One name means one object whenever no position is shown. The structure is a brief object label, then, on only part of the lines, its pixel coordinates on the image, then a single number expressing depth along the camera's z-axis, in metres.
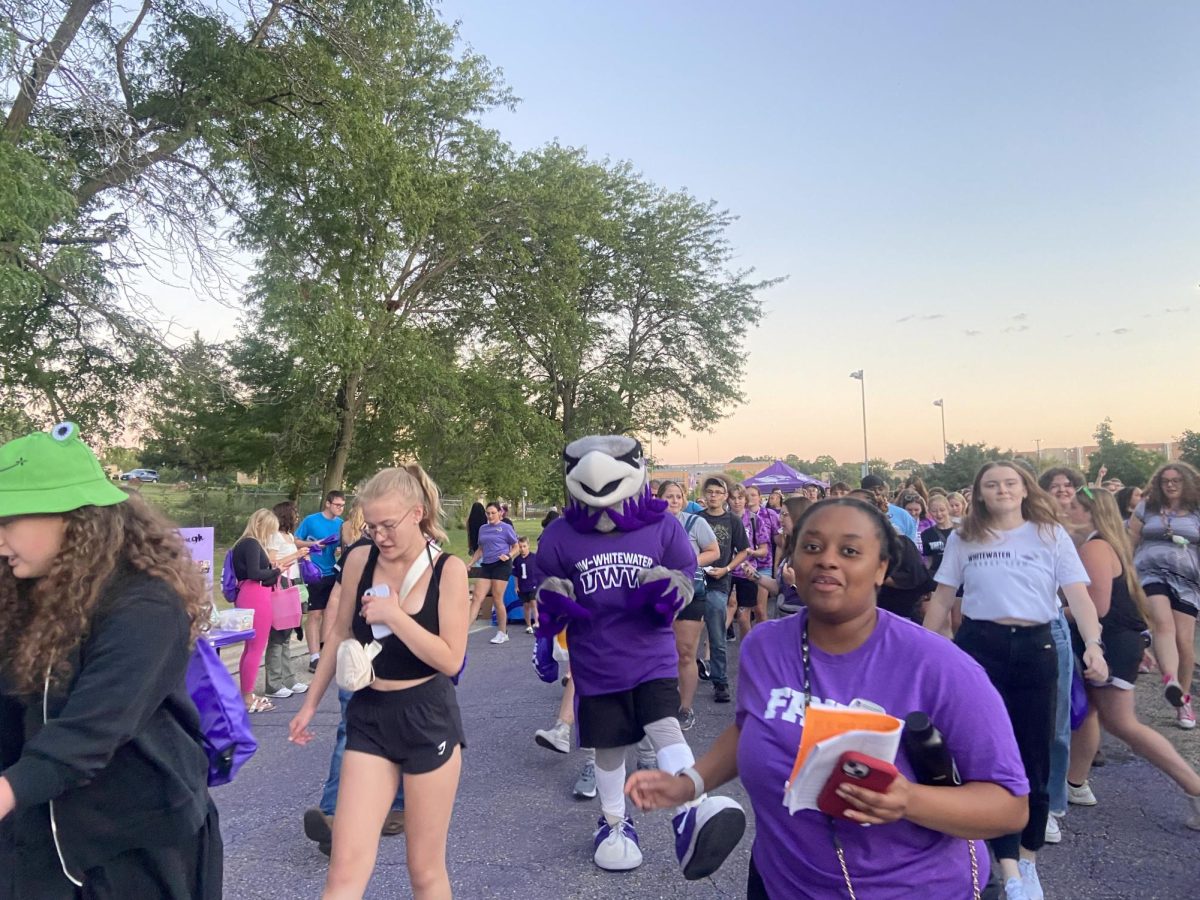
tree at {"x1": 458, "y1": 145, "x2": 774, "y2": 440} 26.09
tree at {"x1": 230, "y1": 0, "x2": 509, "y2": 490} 13.73
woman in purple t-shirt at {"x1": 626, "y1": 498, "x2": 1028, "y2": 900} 1.57
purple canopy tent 24.12
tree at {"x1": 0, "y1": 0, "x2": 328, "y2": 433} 10.02
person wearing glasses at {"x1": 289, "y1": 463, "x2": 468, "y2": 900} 2.65
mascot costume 3.65
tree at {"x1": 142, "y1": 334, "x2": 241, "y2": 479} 13.60
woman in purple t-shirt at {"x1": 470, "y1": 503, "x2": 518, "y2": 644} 10.48
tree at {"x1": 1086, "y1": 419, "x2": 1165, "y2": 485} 40.38
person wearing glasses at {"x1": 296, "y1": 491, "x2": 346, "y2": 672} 8.27
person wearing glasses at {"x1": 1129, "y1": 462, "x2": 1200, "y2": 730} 5.45
